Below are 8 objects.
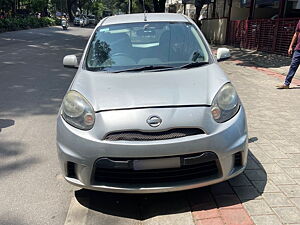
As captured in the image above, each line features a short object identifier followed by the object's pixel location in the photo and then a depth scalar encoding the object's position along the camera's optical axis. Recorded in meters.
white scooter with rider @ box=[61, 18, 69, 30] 36.38
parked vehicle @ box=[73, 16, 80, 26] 50.38
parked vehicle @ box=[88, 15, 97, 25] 63.41
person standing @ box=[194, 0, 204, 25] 20.02
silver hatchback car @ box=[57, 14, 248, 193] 2.46
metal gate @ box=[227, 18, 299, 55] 12.21
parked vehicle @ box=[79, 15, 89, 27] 50.46
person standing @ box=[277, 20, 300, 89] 6.88
